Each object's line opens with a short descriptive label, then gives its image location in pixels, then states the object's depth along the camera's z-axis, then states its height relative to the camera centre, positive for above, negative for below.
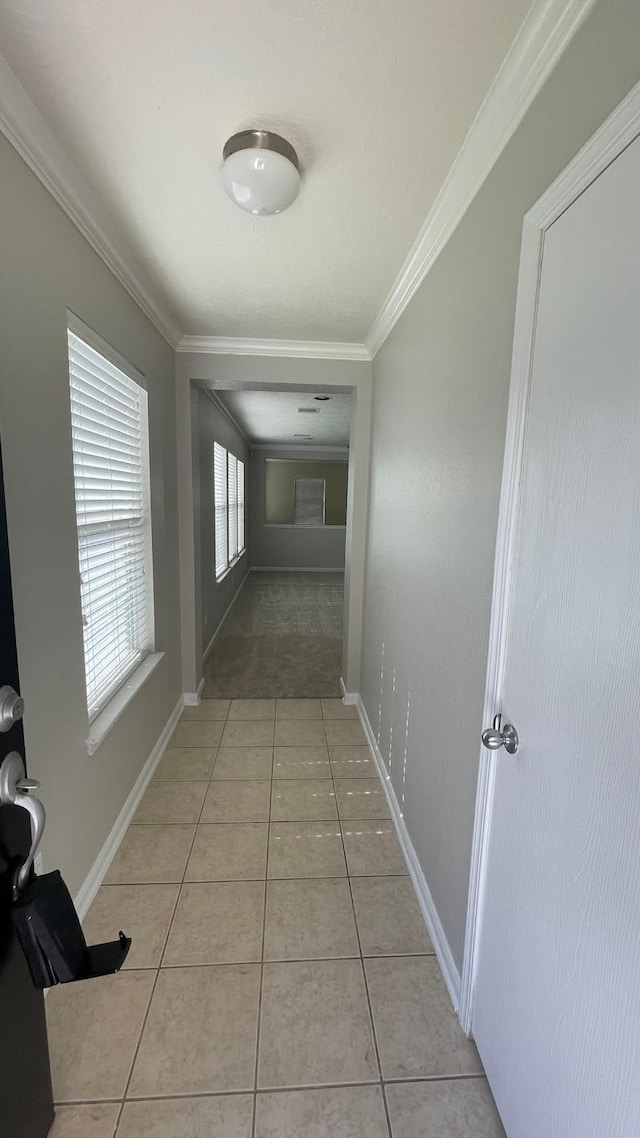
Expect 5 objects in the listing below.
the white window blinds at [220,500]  4.82 -0.04
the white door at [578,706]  0.69 -0.35
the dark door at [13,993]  0.88 -1.00
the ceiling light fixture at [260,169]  1.21 +0.87
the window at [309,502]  8.80 -0.05
